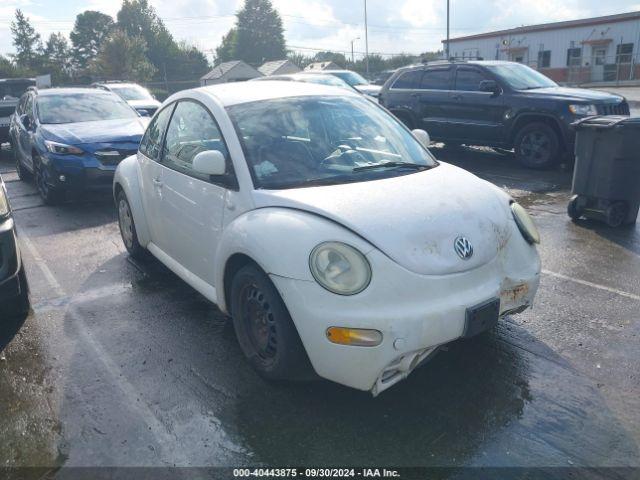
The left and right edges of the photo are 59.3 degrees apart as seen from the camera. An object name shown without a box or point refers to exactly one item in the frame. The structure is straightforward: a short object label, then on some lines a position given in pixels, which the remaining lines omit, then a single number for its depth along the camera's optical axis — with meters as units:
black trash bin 6.14
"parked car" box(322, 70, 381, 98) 17.12
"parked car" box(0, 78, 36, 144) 14.47
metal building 37.44
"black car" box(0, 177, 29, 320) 3.81
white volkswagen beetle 2.83
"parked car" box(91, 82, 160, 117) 15.67
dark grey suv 9.39
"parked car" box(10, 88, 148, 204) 7.89
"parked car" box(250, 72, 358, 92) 15.36
